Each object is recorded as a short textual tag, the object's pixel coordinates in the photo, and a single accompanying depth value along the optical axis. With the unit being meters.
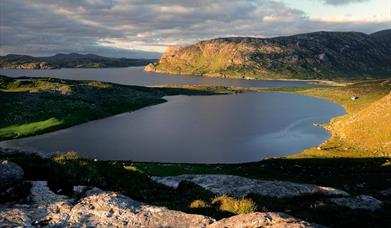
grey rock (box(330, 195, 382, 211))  31.59
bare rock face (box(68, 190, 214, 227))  17.45
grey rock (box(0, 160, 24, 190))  20.11
